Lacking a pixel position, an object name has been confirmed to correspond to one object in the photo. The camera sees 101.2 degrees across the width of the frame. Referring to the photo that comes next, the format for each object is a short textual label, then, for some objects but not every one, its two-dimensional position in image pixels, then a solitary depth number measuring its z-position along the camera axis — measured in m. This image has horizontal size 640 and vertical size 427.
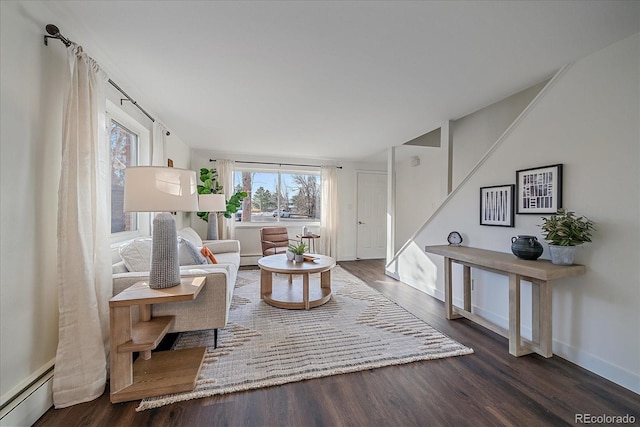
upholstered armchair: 4.60
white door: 5.98
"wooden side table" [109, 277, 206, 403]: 1.53
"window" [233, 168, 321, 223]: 5.32
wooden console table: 1.83
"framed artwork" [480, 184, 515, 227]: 2.42
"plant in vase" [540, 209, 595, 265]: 1.82
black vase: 2.04
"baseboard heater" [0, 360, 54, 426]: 1.21
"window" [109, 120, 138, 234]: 2.47
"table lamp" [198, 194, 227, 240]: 3.90
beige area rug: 1.75
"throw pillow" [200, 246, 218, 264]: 3.02
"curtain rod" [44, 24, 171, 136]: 1.45
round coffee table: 2.87
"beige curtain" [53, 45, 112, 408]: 1.48
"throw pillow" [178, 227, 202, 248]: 3.39
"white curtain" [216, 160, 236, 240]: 4.89
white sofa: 1.90
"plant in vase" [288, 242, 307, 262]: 3.21
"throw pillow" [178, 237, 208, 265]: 2.50
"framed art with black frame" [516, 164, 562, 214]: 2.06
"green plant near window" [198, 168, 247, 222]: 4.56
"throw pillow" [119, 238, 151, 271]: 2.12
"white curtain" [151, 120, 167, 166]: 2.95
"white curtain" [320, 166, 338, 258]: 5.53
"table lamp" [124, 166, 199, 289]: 1.55
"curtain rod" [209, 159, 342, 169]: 5.25
